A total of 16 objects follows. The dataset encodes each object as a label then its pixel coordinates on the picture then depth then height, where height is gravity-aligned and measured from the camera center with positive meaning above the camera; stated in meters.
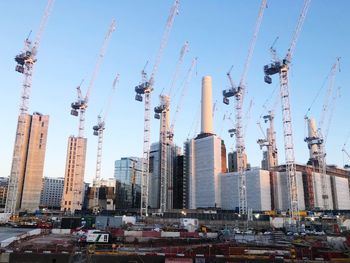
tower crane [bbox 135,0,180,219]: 165.50 +55.22
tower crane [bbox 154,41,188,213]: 195.88 +59.10
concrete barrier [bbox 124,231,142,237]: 60.79 -2.56
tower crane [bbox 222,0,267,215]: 154.62 +41.96
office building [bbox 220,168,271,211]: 188.25 +15.31
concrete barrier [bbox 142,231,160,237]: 61.91 -2.70
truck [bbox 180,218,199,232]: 82.82 -1.18
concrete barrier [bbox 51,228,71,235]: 68.56 -2.67
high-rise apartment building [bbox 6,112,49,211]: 138.88 +23.90
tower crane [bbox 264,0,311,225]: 122.69 +38.33
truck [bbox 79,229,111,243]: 47.41 -2.56
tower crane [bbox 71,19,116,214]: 189.88 +58.87
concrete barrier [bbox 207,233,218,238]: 63.39 -2.82
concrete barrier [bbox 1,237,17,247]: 45.12 -3.32
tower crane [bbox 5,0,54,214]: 135.62 +44.84
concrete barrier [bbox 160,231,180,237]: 61.53 -2.66
